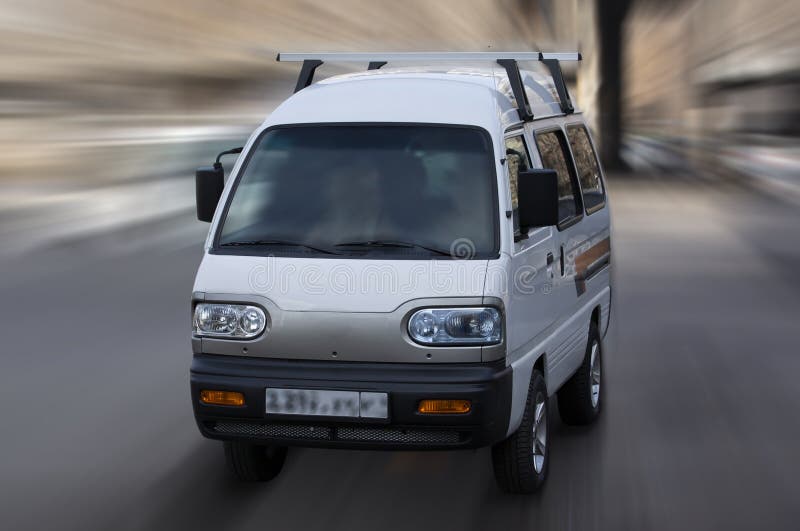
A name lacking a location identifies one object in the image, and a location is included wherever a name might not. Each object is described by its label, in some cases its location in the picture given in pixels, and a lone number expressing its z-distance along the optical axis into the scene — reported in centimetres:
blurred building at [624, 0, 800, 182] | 4534
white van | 513
